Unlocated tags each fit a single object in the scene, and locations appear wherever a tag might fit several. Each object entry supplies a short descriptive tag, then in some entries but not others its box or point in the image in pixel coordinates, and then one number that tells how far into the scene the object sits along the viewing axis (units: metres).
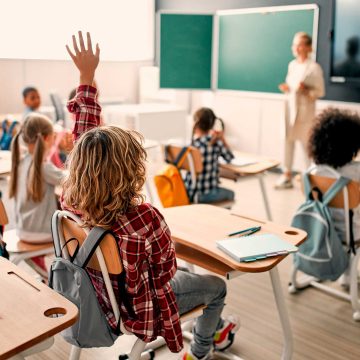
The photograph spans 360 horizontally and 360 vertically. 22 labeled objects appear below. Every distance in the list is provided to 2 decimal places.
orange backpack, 3.26
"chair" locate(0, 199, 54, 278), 2.68
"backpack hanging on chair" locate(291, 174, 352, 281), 2.66
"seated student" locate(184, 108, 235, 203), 3.41
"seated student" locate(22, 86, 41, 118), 4.95
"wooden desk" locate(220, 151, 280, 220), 3.47
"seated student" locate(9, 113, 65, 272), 2.79
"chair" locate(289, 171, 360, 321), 2.63
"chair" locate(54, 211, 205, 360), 1.55
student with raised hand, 1.56
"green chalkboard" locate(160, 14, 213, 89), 6.26
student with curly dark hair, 2.78
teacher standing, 5.41
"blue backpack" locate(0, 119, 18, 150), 4.46
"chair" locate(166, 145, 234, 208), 3.26
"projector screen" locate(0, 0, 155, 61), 4.99
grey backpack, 1.60
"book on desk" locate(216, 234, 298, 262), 1.77
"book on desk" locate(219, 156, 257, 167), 3.64
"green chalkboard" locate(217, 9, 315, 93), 6.05
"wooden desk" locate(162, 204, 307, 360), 1.92
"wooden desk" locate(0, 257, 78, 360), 1.19
